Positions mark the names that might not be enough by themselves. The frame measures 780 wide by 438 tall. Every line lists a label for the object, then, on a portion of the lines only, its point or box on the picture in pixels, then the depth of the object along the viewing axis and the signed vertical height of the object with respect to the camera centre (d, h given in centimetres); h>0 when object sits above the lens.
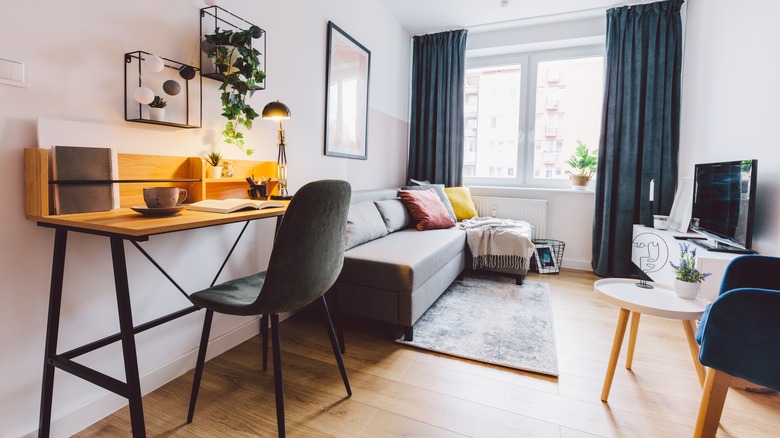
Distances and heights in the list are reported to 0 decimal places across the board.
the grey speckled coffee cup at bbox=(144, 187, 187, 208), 131 -5
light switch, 117 +34
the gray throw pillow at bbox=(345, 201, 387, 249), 246 -23
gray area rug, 203 -82
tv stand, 203 -37
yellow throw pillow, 401 -10
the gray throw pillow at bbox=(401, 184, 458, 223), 377 -4
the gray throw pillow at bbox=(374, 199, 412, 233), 305 -19
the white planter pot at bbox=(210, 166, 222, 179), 184 +6
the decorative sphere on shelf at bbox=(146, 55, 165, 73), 149 +46
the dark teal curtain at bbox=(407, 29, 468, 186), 422 +94
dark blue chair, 104 -40
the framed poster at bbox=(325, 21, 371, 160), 287 +75
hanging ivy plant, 177 +55
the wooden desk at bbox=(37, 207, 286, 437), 110 -31
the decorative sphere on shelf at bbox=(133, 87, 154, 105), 147 +34
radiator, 399 -16
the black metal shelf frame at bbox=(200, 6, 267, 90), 179 +77
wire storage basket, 376 -60
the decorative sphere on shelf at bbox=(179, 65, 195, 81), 165 +48
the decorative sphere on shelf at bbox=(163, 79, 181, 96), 158 +40
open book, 147 -8
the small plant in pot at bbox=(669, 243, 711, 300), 160 -33
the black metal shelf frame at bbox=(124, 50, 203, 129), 151 +40
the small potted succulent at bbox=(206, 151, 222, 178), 184 +11
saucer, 127 -9
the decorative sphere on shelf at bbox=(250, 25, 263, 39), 183 +74
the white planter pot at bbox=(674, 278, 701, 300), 160 -37
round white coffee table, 146 -42
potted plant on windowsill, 388 +32
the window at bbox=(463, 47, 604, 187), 403 +89
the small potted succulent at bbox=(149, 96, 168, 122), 156 +30
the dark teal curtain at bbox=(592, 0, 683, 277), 341 +69
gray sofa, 212 -46
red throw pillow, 334 -16
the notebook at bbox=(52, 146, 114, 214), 124 +2
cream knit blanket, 328 -44
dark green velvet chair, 124 -25
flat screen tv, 204 -1
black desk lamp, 196 +39
